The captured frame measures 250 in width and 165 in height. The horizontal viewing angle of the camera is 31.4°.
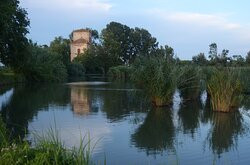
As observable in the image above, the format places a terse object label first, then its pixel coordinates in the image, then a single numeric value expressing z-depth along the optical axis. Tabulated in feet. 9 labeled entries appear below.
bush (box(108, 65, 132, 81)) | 242.99
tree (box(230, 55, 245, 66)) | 129.29
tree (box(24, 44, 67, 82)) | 165.95
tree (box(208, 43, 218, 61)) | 171.16
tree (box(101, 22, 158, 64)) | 334.05
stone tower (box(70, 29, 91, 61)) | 380.27
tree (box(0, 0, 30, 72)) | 93.86
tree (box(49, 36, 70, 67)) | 334.03
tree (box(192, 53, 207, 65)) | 160.43
